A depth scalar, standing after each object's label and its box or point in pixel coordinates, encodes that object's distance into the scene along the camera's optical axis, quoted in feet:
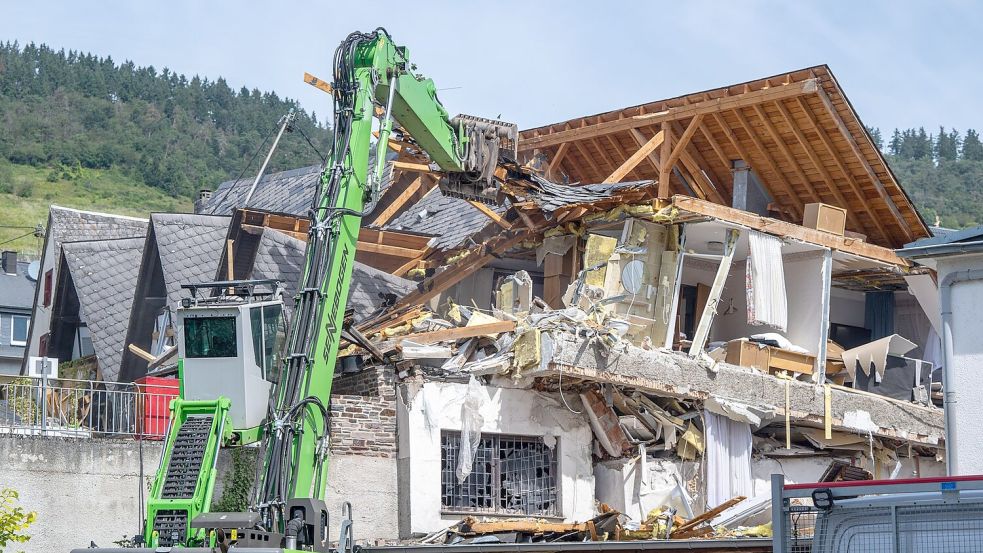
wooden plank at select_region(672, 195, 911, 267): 76.02
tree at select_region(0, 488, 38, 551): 51.80
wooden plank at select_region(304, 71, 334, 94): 74.74
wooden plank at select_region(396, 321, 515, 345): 71.41
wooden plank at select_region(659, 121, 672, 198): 78.69
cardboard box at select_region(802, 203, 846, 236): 80.94
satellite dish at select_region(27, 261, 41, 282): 153.17
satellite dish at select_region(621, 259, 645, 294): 76.74
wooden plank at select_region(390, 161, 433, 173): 75.82
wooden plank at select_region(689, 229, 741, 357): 76.13
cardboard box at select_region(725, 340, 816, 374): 76.95
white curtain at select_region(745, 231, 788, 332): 76.95
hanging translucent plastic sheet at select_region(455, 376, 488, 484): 69.10
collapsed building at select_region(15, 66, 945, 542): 70.13
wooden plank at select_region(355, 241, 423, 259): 83.35
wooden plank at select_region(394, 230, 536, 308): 79.20
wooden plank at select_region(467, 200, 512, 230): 79.71
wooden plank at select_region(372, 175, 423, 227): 85.40
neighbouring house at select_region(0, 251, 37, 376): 169.89
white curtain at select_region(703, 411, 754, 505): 73.77
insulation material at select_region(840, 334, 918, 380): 81.20
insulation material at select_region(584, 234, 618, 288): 76.95
